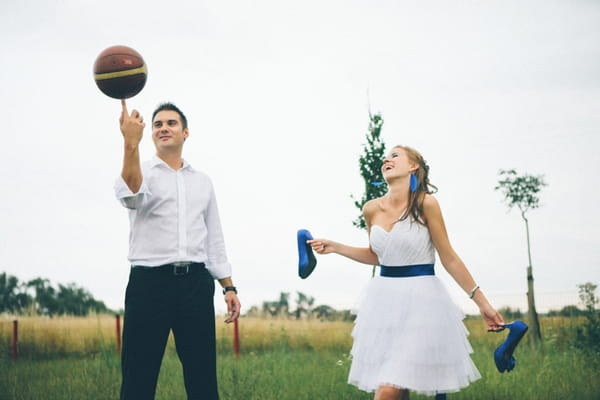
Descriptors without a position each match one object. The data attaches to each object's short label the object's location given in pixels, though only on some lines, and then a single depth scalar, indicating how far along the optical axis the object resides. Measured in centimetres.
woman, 414
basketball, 432
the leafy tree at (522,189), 1302
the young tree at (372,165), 998
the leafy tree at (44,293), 3372
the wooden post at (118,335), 1326
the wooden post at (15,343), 1417
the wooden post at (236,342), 1308
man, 402
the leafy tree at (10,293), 3178
